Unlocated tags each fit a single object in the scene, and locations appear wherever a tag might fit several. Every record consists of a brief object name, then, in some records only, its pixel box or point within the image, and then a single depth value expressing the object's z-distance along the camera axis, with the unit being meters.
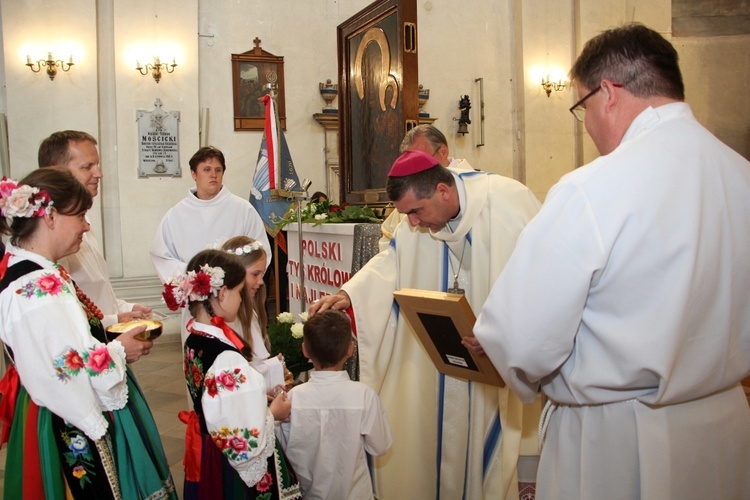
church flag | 6.43
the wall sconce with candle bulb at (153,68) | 8.93
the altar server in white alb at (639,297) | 1.50
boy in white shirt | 2.70
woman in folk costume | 2.06
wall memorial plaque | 8.98
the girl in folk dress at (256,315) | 3.11
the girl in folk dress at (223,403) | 2.31
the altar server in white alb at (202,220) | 4.95
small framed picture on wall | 9.88
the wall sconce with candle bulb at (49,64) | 8.45
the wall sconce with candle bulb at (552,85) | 10.95
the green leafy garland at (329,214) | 5.46
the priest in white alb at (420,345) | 2.82
